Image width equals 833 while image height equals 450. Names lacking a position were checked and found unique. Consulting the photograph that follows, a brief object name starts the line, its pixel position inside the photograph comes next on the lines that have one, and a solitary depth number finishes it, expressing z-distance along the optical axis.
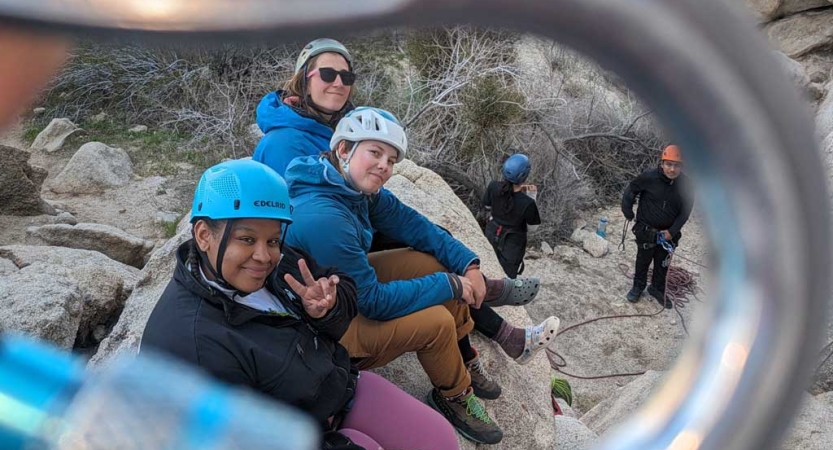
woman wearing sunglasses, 2.40
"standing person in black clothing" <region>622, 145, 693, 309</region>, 5.09
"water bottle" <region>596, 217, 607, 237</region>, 8.11
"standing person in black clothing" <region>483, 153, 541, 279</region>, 4.86
